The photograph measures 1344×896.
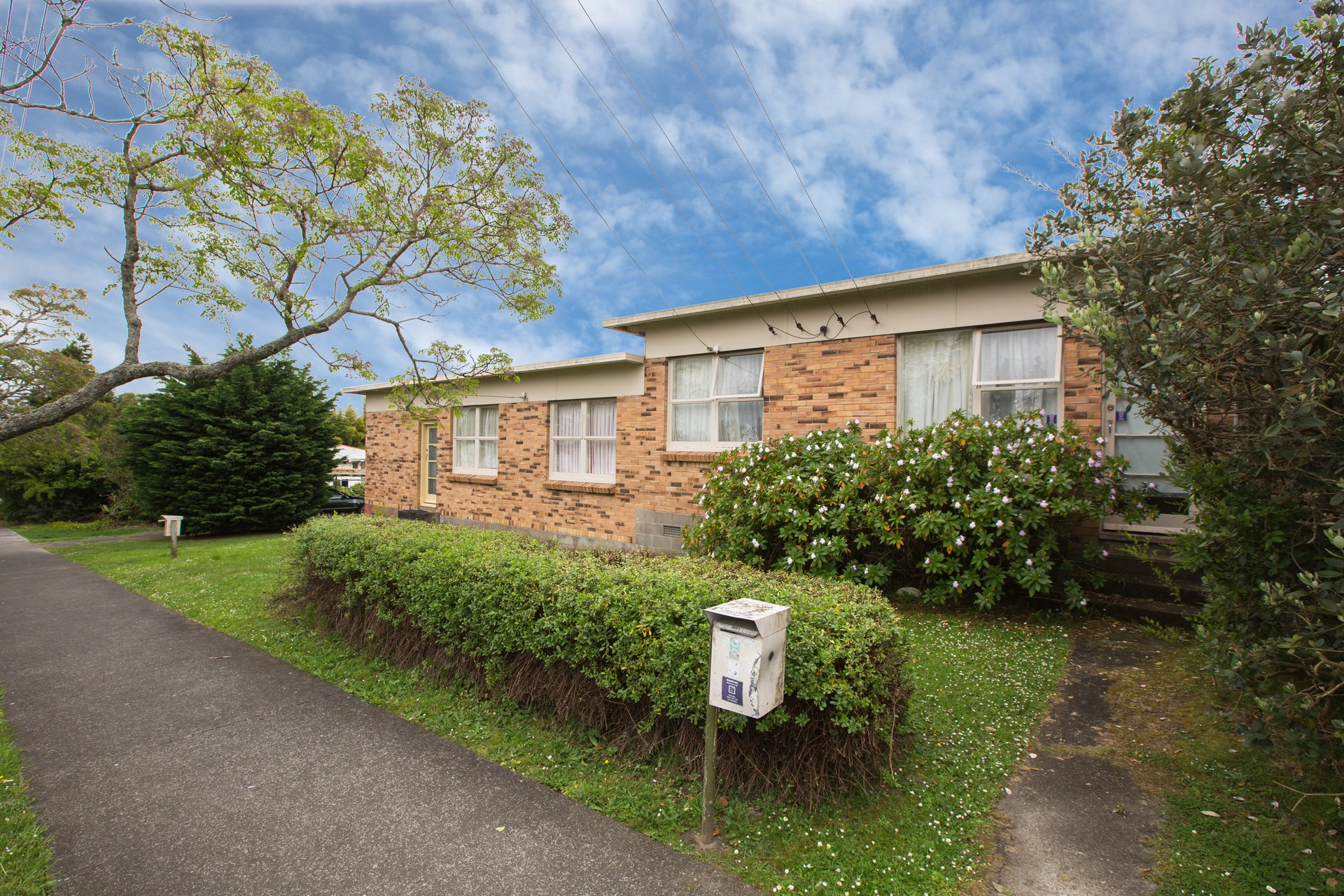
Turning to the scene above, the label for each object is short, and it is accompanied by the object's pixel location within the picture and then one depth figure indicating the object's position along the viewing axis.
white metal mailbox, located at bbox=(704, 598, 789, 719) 2.99
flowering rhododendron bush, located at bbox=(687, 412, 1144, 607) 6.44
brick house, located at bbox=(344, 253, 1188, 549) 7.81
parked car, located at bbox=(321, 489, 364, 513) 21.38
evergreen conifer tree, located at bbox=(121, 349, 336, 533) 17.06
